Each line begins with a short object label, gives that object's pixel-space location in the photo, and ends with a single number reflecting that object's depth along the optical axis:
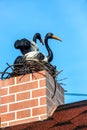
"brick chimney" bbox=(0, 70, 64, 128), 13.35
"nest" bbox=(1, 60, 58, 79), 14.97
